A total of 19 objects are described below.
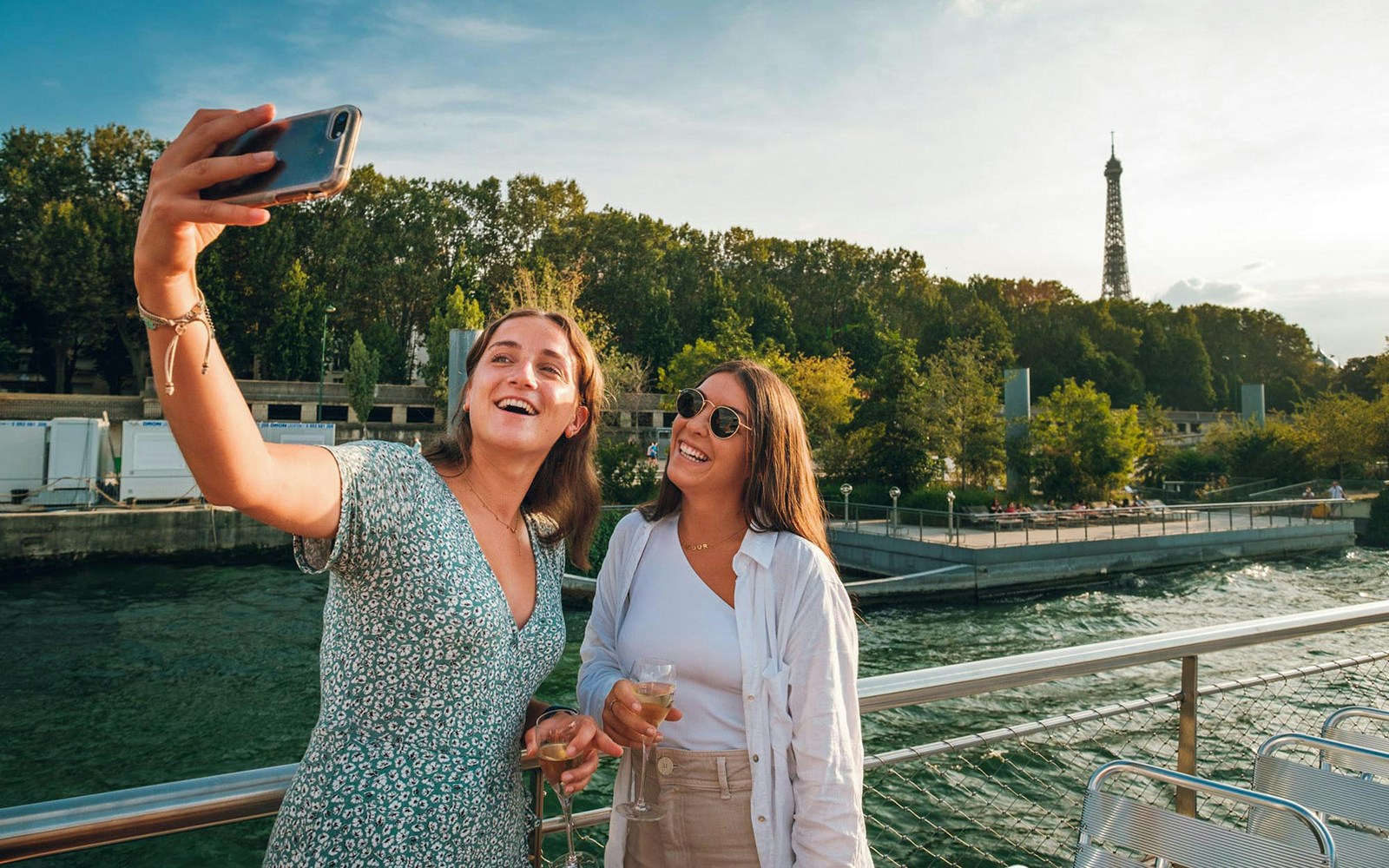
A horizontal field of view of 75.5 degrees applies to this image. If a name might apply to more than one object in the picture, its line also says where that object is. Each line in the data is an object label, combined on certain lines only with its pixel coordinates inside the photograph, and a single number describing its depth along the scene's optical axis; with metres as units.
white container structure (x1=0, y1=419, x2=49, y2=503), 23.41
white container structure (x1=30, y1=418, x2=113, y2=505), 23.73
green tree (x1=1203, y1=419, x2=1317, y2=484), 37.31
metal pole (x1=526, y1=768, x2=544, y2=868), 1.88
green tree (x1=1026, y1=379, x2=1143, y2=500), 26.94
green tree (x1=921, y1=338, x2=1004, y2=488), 28.77
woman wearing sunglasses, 1.84
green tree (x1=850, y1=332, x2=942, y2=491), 28.98
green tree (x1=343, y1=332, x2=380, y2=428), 41.75
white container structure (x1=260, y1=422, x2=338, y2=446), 26.02
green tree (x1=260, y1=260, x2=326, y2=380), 43.91
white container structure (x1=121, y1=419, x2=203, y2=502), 23.64
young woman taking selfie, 1.13
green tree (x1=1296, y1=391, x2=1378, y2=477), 35.03
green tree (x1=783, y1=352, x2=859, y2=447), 33.41
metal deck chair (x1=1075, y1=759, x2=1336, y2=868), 2.05
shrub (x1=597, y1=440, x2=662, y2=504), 24.95
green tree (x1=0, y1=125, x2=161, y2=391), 40.44
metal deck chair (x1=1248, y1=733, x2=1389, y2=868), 2.39
